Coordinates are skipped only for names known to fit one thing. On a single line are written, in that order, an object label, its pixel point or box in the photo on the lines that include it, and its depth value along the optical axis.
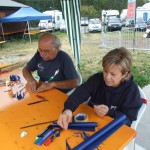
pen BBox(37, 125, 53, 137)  1.19
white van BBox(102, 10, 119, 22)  21.09
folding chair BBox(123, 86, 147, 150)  1.51
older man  2.13
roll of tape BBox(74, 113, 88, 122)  1.30
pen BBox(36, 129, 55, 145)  1.14
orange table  1.12
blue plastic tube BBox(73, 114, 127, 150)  1.05
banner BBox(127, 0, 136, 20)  6.20
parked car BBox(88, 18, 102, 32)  16.97
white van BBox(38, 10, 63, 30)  17.09
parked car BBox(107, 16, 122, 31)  16.72
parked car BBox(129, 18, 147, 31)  10.73
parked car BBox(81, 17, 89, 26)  18.22
